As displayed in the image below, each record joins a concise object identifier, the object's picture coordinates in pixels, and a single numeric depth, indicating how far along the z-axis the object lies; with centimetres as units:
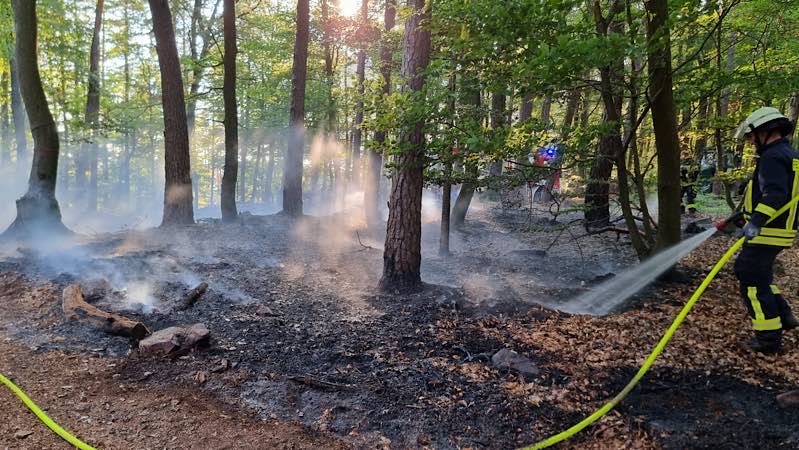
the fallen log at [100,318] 444
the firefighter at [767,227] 384
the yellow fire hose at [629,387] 296
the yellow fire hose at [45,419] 281
